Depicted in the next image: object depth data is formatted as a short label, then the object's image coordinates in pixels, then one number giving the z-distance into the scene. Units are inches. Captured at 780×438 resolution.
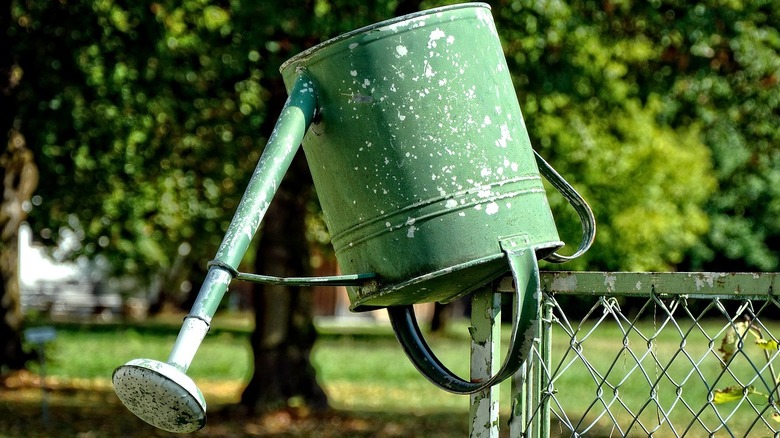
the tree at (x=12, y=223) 535.8
